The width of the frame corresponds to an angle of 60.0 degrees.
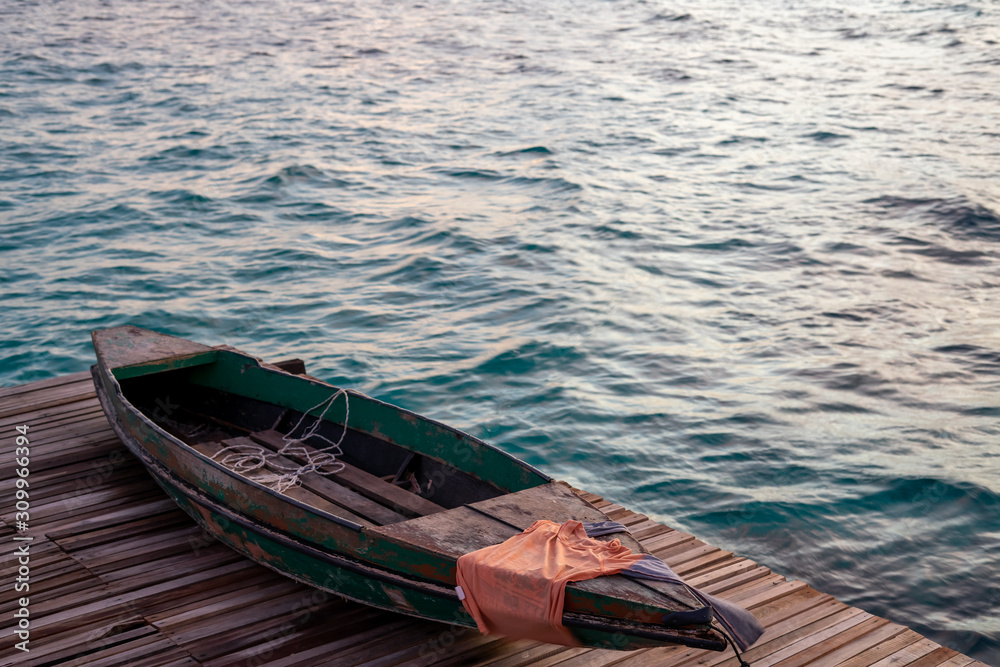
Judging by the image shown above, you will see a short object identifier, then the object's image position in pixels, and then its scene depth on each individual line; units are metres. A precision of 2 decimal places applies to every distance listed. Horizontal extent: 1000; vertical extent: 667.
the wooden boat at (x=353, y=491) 4.24
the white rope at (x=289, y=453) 6.49
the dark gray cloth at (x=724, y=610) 4.25
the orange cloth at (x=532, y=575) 4.27
